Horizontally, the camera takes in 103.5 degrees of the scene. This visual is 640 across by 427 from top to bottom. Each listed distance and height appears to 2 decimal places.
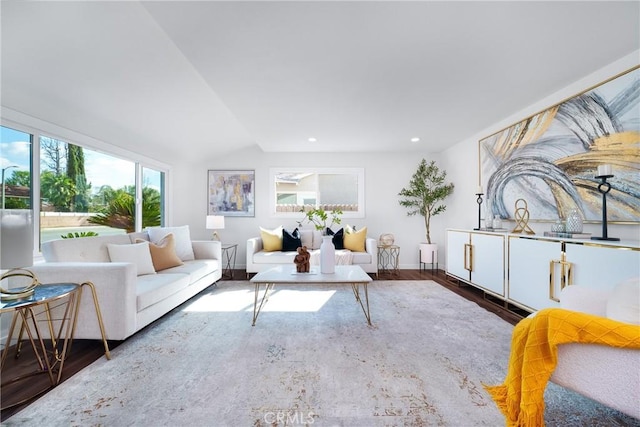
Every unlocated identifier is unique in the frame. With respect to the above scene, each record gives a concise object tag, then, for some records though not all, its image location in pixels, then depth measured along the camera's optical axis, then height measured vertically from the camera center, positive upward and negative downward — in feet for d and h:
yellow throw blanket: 3.13 -1.89
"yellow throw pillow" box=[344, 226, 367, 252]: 14.51 -1.54
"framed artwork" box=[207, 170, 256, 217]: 16.76 +1.35
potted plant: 15.28 +1.16
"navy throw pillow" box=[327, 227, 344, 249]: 14.76 -1.51
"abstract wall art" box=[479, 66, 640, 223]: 6.63 +1.88
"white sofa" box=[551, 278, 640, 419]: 3.01 -1.99
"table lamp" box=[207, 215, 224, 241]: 14.12 -0.49
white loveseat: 13.55 -2.38
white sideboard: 6.02 -1.53
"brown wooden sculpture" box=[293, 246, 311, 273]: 9.12 -1.76
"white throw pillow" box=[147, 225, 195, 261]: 10.92 -1.11
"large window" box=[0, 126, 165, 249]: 7.39 +0.98
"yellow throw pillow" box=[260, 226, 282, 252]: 14.53 -1.60
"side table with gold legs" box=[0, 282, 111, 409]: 4.87 -2.60
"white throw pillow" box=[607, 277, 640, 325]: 3.33 -1.23
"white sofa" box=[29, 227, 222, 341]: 6.40 -2.15
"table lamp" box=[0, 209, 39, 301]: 4.32 -0.48
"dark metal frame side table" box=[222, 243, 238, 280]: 16.23 -2.89
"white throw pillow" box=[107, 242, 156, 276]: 8.52 -1.45
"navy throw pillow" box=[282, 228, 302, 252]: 14.67 -1.68
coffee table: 7.95 -2.11
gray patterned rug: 4.35 -3.51
